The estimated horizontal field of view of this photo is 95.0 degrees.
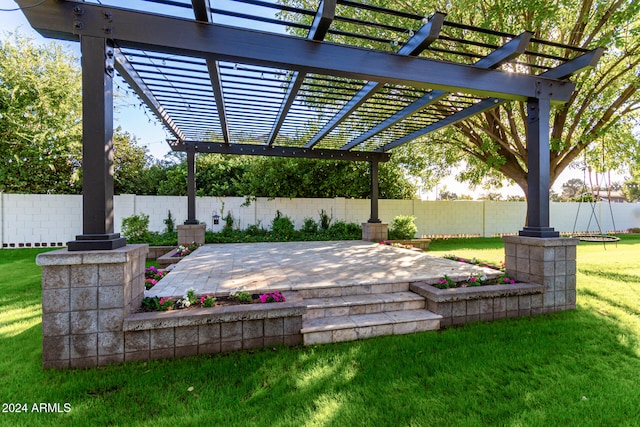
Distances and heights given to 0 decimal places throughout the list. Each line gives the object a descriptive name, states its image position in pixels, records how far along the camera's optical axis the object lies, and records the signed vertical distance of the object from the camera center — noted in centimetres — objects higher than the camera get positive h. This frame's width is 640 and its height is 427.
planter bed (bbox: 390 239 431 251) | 883 -100
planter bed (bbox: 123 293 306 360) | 253 -108
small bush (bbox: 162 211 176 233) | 912 -45
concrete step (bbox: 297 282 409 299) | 353 -100
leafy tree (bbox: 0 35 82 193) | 903 +295
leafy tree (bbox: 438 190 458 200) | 2876 +151
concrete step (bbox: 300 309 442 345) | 286 -118
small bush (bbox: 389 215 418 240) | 901 -59
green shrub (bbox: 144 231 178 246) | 763 -80
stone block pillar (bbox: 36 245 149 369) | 240 -81
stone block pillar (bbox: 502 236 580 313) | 367 -74
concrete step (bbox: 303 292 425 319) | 321 -107
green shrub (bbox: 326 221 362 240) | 937 -71
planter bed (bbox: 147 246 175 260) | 714 -103
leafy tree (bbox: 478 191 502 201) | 2662 +133
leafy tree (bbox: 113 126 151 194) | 1183 +168
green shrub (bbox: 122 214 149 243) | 789 -52
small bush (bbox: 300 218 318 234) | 990 -59
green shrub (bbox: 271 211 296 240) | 929 -59
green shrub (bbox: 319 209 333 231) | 1028 -40
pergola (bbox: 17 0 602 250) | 262 +173
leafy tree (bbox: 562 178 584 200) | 4744 +388
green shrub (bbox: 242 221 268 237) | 950 -70
